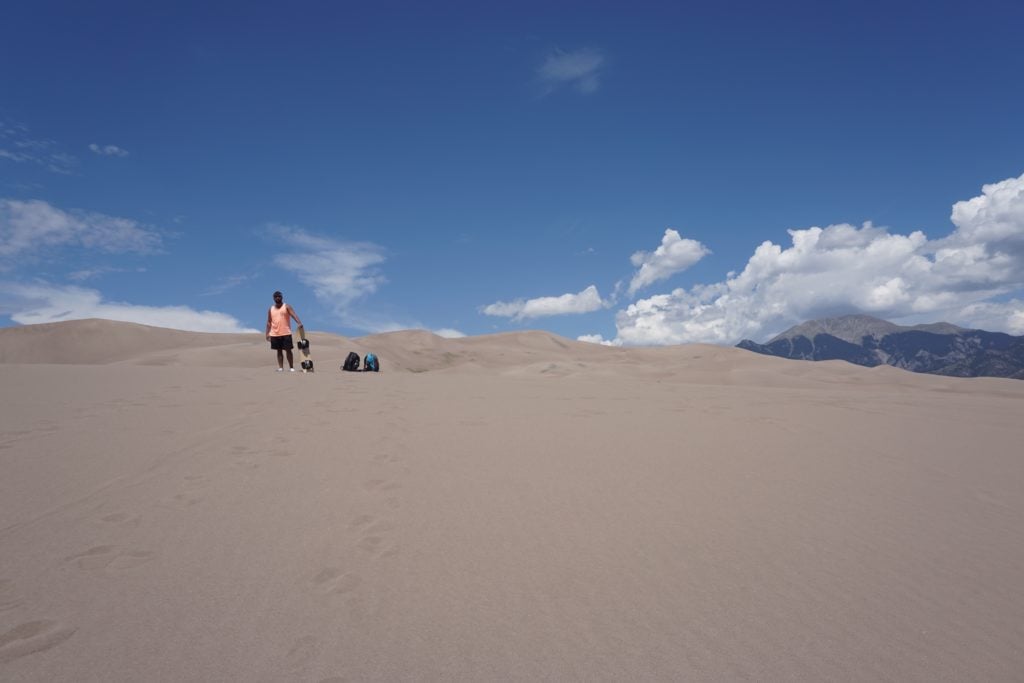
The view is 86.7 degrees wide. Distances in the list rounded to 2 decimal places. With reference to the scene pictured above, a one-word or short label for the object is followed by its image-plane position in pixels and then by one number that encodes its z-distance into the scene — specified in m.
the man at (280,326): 11.75
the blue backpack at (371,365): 14.88
